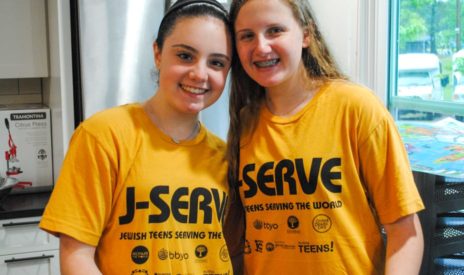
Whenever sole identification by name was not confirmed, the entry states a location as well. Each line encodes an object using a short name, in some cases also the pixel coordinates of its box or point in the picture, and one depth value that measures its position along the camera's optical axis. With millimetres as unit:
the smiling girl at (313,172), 1246
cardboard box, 2902
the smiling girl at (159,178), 1180
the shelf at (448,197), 1483
